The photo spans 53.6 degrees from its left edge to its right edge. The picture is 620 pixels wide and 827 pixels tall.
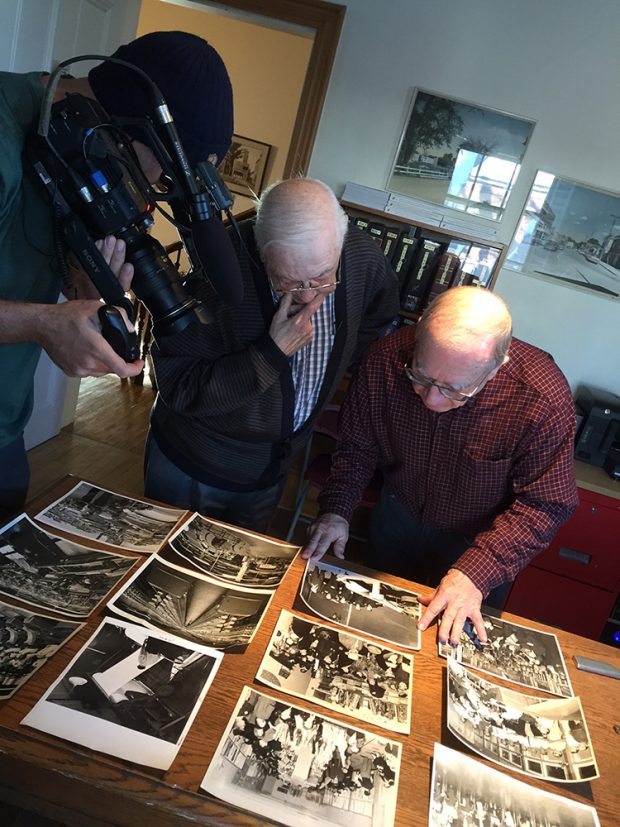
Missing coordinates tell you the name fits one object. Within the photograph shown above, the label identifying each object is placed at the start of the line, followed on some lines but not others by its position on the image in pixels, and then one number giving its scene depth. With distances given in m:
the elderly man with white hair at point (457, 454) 1.19
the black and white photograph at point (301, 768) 0.71
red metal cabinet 2.47
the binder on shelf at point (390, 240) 2.61
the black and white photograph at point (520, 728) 0.85
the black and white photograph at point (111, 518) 1.10
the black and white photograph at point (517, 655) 1.03
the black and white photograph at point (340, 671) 0.87
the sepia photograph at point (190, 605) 0.93
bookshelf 2.61
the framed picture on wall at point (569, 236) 2.65
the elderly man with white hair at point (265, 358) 1.21
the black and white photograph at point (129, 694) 0.72
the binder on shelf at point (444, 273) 2.61
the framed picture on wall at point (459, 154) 2.59
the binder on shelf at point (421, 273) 2.61
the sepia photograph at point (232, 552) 1.10
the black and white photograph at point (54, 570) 0.91
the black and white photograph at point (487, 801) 0.75
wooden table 0.68
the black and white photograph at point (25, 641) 0.77
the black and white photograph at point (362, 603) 1.05
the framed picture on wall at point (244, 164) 4.81
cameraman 0.79
